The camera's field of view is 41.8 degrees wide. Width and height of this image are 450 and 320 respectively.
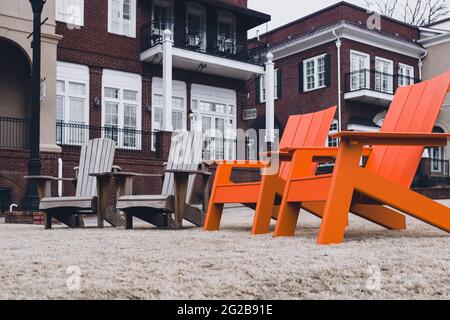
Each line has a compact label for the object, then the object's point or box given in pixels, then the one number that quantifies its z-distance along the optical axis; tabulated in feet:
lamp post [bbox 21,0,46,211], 33.53
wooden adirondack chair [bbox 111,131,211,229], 22.09
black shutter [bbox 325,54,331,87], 77.56
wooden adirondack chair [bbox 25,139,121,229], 24.26
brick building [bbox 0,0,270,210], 55.98
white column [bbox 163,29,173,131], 56.03
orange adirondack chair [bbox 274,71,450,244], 13.76
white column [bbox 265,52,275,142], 63.77
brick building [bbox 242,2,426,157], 76.38
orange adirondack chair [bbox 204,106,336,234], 18.31
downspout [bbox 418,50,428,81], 85.81
